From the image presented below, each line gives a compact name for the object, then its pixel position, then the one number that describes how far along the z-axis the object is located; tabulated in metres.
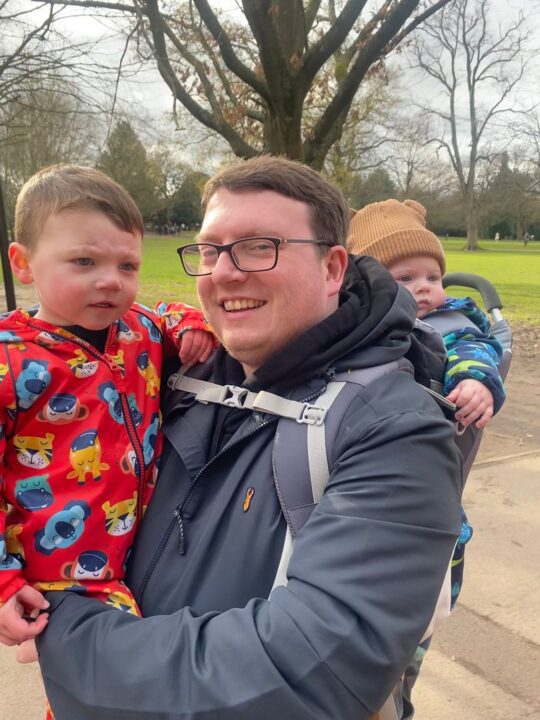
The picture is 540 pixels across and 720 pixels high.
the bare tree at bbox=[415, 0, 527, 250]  45.66
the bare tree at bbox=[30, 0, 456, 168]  5.11
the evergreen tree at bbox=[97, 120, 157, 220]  40.44
